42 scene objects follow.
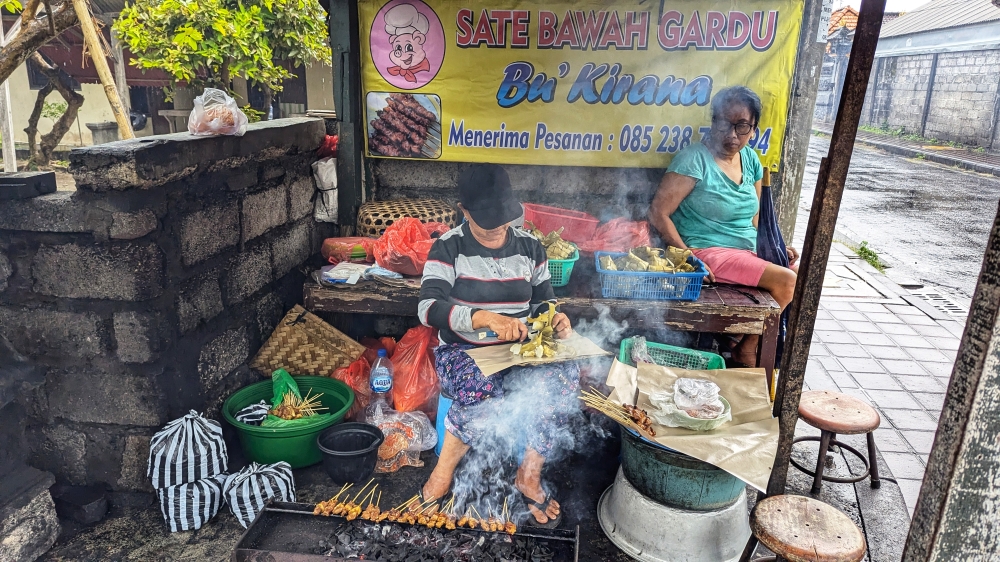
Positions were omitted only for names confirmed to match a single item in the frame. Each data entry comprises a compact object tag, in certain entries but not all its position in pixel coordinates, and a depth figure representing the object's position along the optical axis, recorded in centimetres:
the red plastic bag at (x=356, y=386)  492
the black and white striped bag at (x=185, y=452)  376
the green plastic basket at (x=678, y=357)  430
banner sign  549
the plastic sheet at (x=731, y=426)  331
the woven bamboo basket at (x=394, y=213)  568
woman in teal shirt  511
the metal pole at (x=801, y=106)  559
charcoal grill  310
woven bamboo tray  490
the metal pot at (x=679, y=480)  346
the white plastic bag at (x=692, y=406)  347
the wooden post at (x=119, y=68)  1162
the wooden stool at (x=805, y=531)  275
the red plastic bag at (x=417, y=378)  483
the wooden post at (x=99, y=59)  480
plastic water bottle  472
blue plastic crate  471
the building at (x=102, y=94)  1577
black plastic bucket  407
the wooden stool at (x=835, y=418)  396
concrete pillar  193
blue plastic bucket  426
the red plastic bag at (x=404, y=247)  507
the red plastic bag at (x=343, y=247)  550
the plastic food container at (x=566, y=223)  555
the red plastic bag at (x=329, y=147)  604
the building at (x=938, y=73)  2281
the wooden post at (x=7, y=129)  560
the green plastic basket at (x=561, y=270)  481
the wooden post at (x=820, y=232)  263
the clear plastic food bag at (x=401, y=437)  448
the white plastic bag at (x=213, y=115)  414
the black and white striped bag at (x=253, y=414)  432
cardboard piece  373
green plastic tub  417
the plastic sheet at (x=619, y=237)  535
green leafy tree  772
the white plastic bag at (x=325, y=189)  577
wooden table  473
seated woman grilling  384
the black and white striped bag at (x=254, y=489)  384
